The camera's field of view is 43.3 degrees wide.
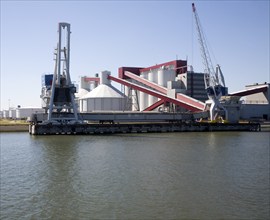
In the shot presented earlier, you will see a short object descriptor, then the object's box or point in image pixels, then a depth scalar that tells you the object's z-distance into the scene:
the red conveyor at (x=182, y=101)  80.12
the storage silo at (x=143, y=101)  103.62
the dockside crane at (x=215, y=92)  73.00
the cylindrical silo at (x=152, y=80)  100.50
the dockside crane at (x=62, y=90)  58.88
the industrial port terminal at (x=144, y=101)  59.50
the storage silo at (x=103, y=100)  96.12
